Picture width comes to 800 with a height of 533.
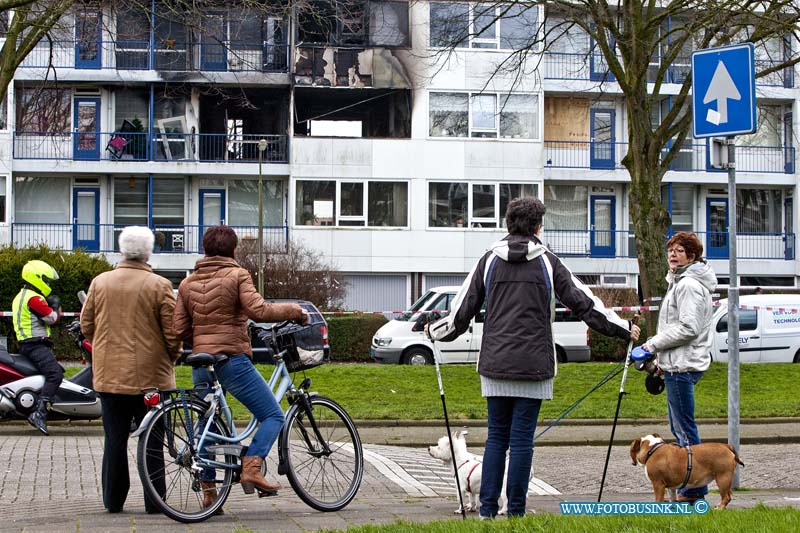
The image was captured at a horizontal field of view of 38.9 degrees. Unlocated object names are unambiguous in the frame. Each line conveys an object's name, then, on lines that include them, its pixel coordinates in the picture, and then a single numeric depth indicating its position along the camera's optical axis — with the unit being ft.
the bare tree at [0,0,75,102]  60.23
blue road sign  30.40
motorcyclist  44.39
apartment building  125.29
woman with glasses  28.25
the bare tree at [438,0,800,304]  69.31
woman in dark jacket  22.90
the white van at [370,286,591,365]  81.41
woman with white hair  25.35
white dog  27.43
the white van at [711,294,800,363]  84.79
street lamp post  114.13
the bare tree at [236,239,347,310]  105.60
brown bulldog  26.12
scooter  44.32
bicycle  24.39
